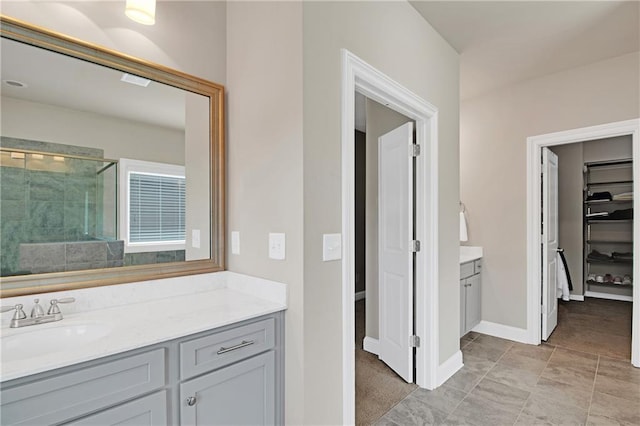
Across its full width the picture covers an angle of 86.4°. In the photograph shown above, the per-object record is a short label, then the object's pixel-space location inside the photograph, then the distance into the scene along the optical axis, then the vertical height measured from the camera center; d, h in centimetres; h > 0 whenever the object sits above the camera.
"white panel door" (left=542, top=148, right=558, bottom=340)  339 -31
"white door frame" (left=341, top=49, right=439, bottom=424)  172 +1
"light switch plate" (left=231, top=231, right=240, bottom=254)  193 -16
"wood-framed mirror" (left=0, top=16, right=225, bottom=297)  139 +22
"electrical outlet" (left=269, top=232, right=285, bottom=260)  161 -16
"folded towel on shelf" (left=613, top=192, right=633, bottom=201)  479 +22
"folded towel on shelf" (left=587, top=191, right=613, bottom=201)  494 +24
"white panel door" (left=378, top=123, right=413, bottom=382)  253 -28
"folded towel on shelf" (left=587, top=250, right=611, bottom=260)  504 -65
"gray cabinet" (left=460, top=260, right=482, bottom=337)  324 -83
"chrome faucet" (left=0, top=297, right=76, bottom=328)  129 -39
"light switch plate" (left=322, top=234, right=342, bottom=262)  161 -16
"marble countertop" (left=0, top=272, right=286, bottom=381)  103 -43
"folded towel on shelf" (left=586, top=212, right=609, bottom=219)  497 -4
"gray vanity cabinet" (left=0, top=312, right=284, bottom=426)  99 -59
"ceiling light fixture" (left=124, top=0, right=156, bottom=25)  153 +92
